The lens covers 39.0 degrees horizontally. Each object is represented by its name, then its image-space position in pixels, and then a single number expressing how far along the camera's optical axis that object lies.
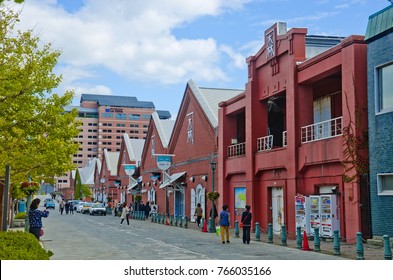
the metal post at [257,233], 24.25
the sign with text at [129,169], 61.84
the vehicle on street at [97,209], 59.76
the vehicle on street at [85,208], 65.11
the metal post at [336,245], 18.02
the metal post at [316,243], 19.28
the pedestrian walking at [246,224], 22.42
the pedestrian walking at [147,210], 50.88
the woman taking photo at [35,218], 17.28
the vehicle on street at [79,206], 69.86
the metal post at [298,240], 20.43
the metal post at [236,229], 26.33
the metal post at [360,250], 16.55
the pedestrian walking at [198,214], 34.31
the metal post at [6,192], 15.17
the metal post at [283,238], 21.88
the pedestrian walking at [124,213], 37.64
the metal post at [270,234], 23.31
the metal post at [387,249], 15.70
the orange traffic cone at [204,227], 31.05
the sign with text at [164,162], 45.97
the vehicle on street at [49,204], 89.94
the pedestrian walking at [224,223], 22.55
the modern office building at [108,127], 183.12
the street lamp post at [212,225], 30.36
